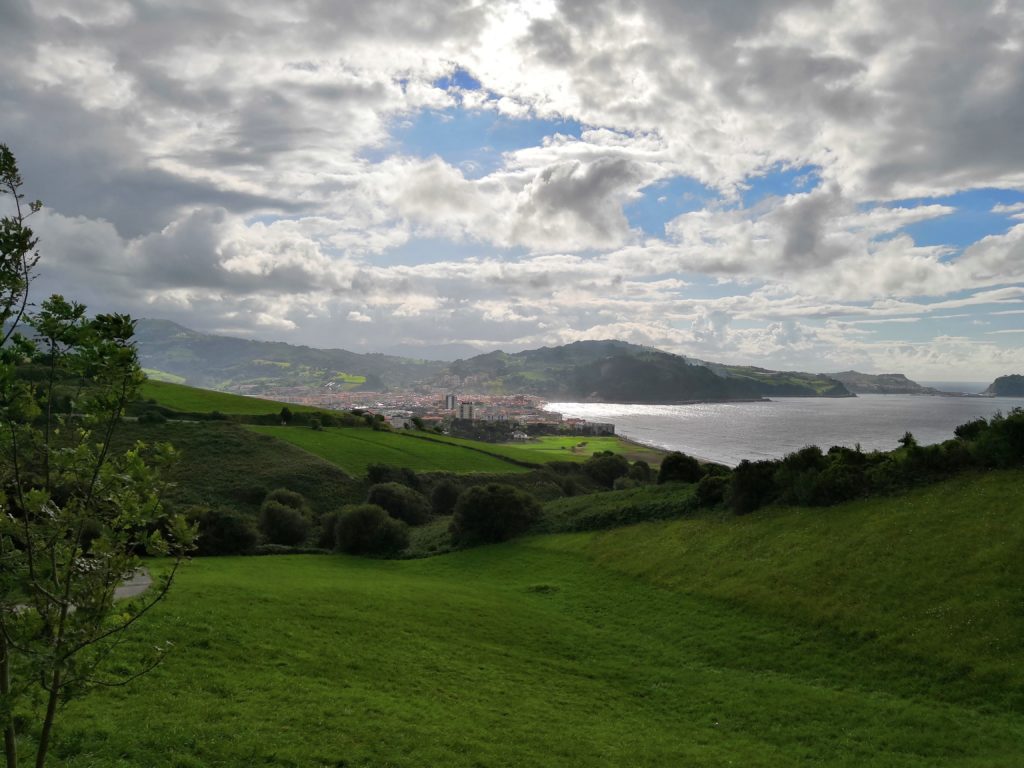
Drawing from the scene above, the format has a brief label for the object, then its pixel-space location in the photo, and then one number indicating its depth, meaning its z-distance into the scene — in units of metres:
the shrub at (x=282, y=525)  52.44
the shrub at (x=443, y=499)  70.81
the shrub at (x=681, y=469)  50.50
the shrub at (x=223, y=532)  44.62
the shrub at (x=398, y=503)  62.03
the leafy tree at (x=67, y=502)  6.39
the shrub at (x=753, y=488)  37.78
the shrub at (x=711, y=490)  41.00
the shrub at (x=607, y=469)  86.19
